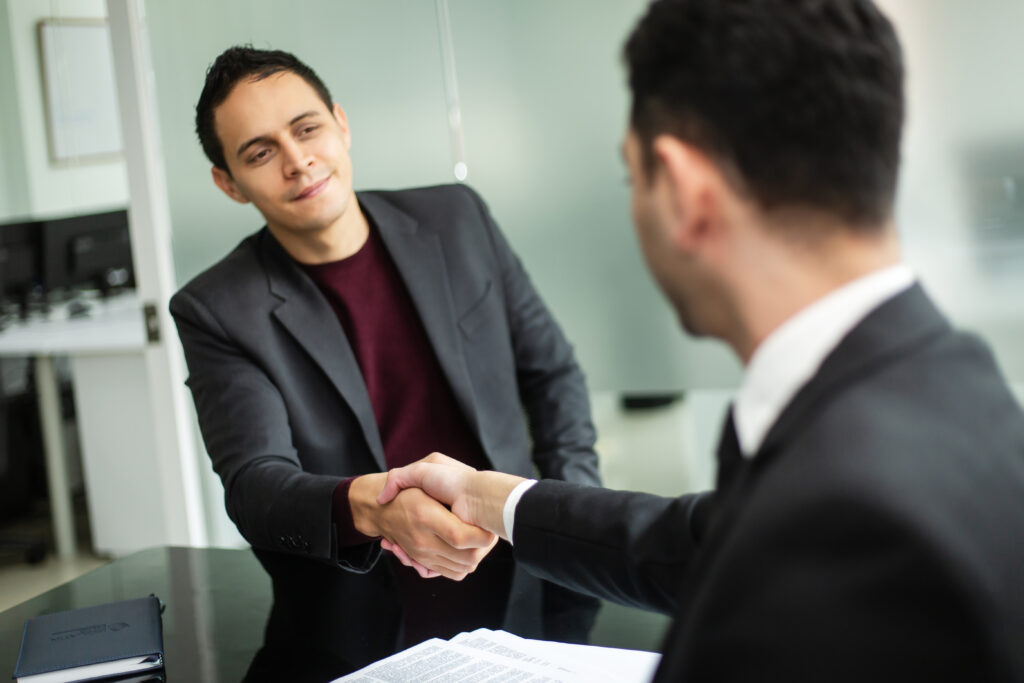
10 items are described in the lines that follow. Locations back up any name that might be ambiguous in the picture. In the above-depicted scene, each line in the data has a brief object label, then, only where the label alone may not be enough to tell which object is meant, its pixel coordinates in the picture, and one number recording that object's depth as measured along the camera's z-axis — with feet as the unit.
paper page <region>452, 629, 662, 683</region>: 3.60
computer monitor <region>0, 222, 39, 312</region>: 15.42
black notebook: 3.98
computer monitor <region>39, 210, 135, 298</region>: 15.74
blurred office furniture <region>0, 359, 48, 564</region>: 14.70
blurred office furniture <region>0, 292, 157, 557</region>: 12.41
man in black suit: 1.83
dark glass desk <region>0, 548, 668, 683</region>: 4.02
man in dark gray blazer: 5.79
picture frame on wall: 20.01
